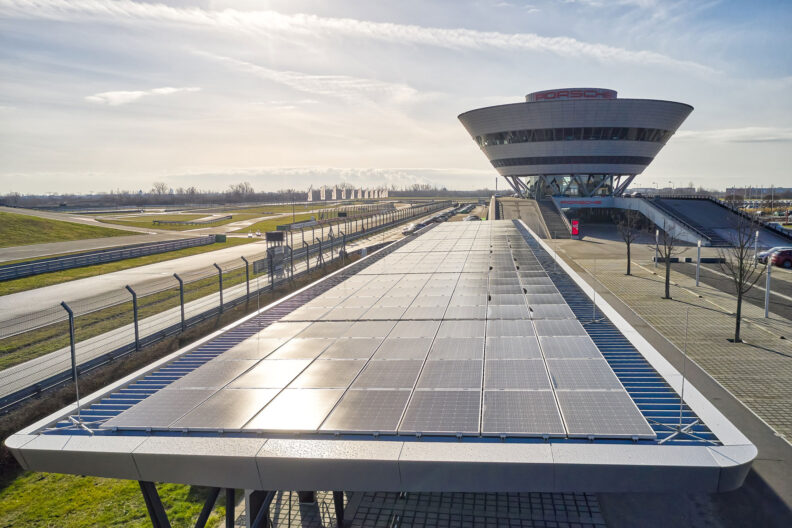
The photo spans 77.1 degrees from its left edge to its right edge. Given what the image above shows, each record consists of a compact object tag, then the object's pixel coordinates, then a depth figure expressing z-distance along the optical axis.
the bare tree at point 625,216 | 66.92
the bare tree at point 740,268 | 19.41
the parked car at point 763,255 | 37.78
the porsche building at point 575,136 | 72.81
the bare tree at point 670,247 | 27.44
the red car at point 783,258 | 36.56
